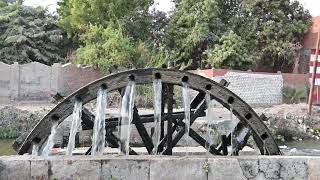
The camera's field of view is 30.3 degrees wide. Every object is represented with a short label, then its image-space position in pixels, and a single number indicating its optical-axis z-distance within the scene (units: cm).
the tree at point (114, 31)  3011
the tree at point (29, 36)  3266
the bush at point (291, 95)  3188
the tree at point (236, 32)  3262
